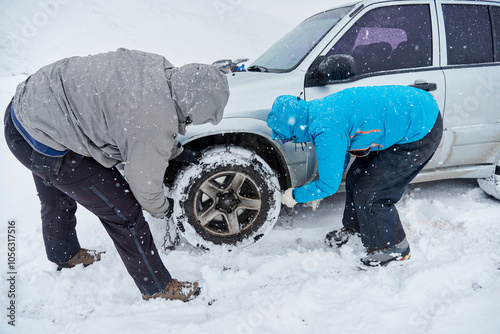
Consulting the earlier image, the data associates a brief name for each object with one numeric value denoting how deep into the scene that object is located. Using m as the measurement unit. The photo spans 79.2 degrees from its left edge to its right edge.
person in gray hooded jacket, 1.39
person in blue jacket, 1.77
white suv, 2.15
